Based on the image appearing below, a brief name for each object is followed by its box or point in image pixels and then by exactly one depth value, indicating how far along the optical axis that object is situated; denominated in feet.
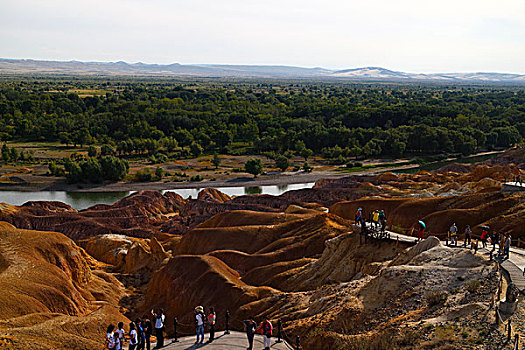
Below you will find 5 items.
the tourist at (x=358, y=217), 108.88
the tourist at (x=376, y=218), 104.52
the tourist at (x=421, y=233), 96.34
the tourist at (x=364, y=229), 105.50
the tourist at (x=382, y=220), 103.10
